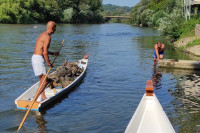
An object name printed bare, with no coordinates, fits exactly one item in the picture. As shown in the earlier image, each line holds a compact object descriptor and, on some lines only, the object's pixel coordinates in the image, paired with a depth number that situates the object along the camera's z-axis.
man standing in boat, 8.59
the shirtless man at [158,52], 16.09
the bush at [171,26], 30.78
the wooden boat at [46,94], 8.95
